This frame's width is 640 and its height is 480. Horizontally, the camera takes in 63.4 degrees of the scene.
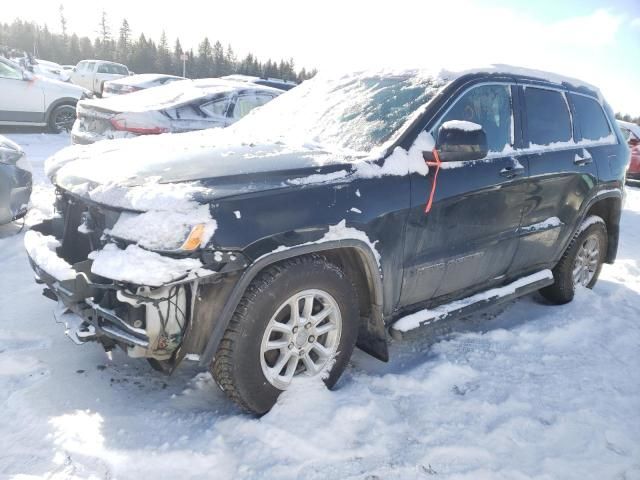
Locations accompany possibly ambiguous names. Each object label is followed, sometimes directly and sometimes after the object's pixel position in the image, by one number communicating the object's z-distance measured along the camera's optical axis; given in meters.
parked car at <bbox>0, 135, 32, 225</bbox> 4.64
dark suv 2.28
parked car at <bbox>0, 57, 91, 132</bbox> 10.21
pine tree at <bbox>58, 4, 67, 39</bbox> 89.62
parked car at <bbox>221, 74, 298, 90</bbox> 10.77
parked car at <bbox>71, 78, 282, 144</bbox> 6.29
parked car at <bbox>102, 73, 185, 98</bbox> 12.12
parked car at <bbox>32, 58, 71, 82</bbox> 29.51
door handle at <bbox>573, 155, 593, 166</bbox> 4.06
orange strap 2.95
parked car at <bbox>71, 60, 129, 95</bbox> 26.95
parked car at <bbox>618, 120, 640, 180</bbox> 12.89
